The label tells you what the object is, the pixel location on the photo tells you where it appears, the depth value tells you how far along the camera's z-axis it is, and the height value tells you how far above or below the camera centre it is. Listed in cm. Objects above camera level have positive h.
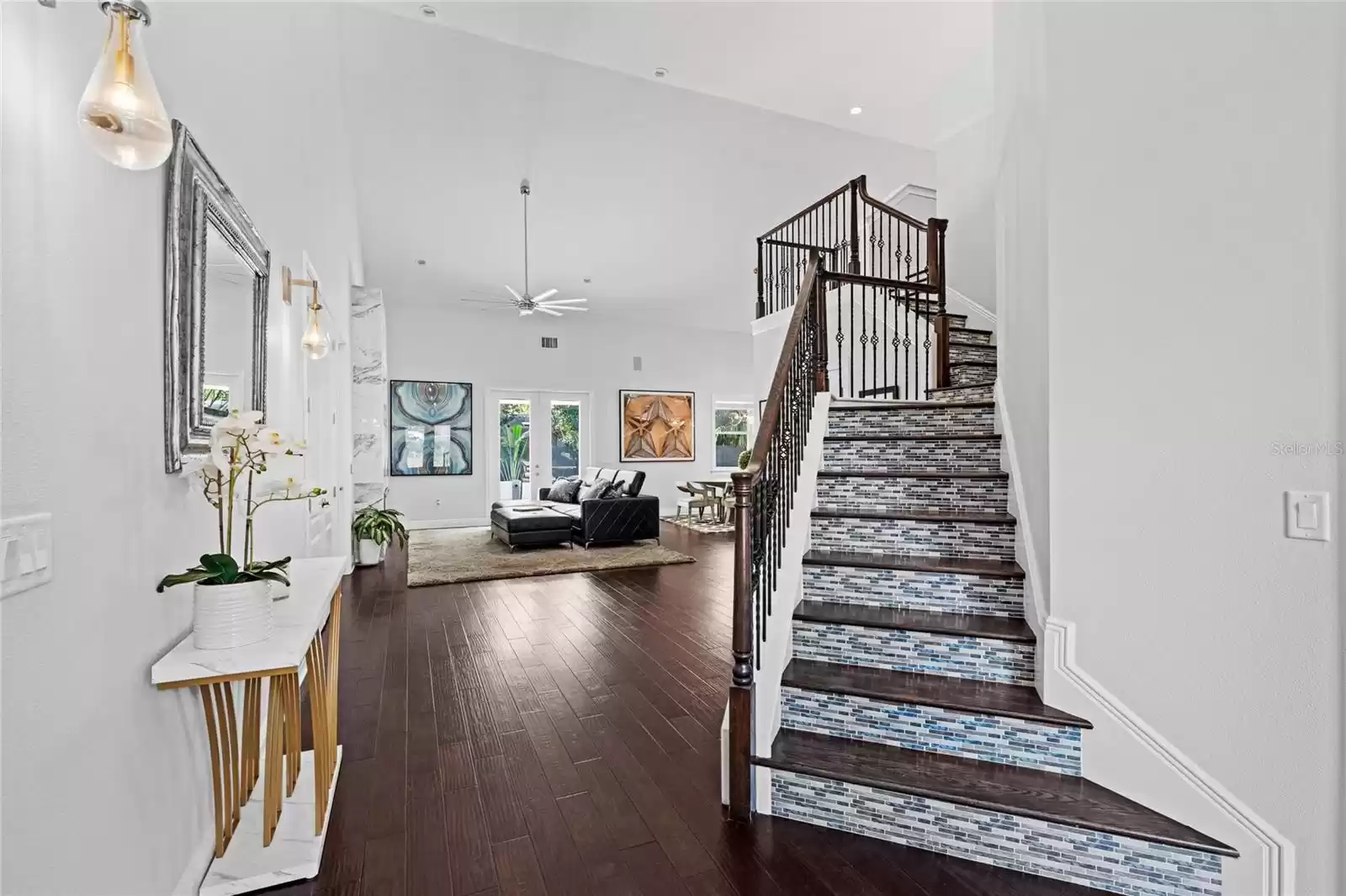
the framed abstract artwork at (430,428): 952 +35
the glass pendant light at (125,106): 106 +61
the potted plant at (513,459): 1020 -15
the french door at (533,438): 1016 +20
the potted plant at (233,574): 155 -33
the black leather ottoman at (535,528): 712 -91
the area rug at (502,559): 586 -118
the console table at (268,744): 152 -89
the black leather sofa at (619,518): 723 -82
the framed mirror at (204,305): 160 +45
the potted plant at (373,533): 607 -83
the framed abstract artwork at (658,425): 1104 +47
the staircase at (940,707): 174 -86
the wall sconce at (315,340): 329 +60
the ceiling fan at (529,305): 698 +168
